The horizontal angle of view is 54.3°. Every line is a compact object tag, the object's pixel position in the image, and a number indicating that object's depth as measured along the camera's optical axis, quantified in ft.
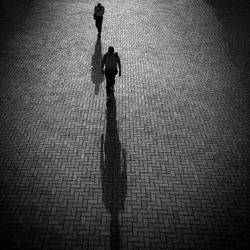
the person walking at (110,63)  24.82
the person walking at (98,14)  35.16
